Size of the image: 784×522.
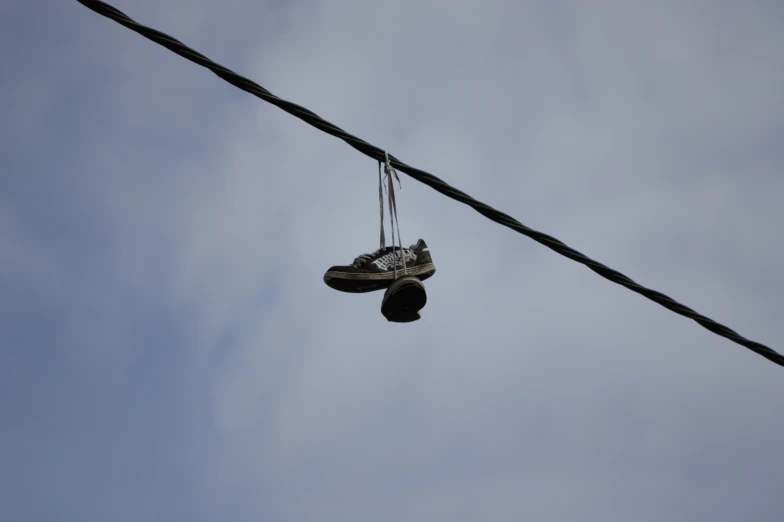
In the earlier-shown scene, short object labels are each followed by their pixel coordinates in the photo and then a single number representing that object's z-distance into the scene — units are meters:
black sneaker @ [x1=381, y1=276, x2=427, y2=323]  10.29
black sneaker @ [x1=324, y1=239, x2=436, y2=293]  11.19
